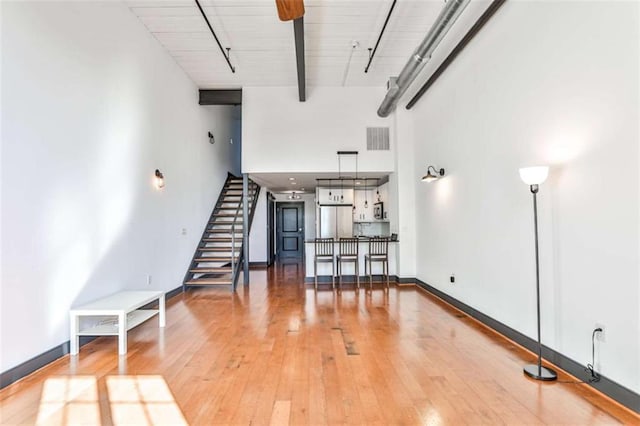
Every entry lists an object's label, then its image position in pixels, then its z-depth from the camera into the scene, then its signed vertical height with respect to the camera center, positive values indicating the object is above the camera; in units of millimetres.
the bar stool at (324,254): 6418 -677
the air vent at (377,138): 6832 +1665
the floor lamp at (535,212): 2582 +39
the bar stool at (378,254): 6379 -674
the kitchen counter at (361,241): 6585 -428
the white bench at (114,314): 3160 -911
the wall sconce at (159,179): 5074 +653
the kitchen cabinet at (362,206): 8914 +352
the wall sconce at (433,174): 5121 +690
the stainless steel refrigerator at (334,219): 8844 +6
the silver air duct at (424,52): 3315 +2060
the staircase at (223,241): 6203 -422
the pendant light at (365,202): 8945 +456
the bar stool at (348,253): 6461 -668
